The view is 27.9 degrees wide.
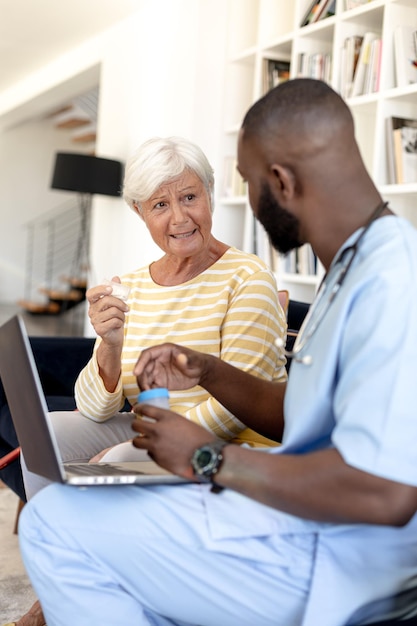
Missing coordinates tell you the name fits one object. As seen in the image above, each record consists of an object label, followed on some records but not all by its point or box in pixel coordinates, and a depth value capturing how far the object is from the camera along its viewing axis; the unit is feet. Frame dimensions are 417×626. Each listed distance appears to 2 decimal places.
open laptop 4.02
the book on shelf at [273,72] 15.25
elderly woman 6.09
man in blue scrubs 3.74
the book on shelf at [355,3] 12.86
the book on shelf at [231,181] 15.96
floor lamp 20.72
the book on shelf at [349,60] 12.78
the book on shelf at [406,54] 11.61
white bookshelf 11.82
